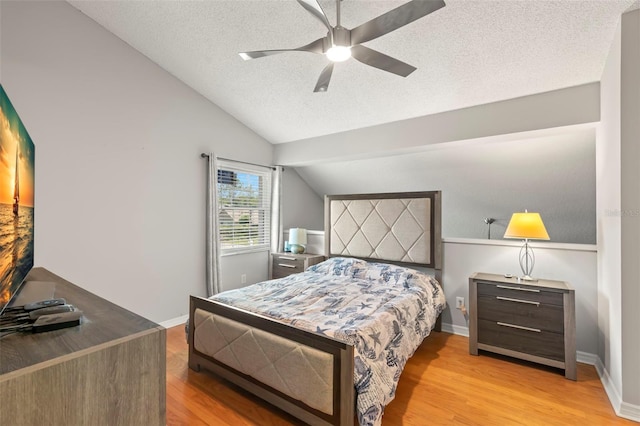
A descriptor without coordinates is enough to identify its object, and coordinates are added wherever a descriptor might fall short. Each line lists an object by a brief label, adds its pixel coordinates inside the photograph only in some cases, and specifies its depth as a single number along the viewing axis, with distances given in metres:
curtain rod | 3.89
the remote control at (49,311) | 0.98
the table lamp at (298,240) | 4.62
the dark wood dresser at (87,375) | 0.70
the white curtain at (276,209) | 4.88
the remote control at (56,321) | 0.92
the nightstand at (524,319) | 2.56
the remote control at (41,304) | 1.06
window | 4.26
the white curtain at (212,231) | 3.89
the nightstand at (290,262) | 4.31
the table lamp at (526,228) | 2.74
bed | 1.77
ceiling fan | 1.64
